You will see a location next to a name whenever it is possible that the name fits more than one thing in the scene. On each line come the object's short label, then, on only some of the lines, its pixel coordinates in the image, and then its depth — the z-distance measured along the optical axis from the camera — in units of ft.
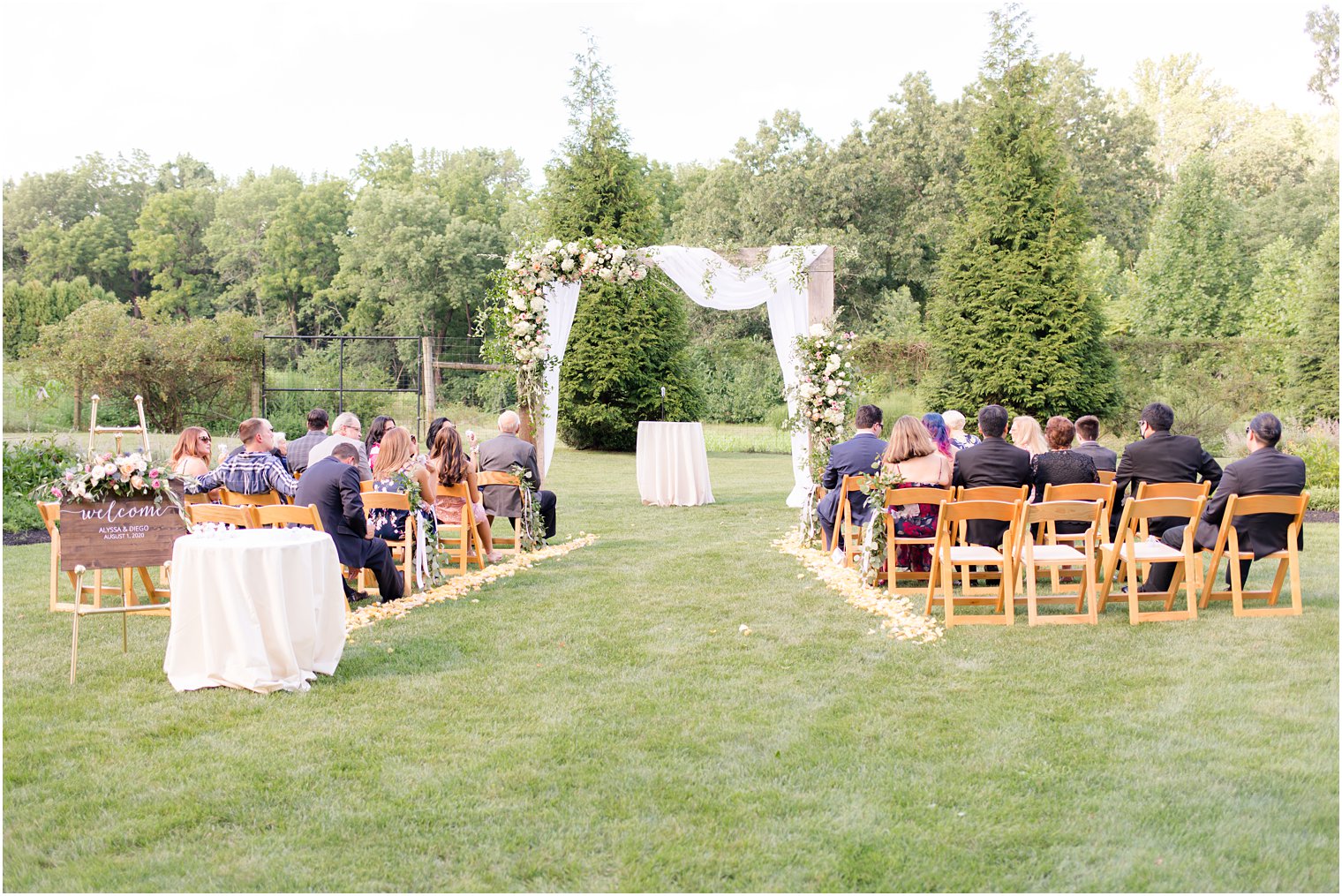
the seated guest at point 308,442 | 30.45
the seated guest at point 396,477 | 26.21
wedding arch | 40.27
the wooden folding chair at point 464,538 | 28.96
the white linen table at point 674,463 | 45.29
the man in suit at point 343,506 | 23.53
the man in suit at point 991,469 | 24.75
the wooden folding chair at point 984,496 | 22.68
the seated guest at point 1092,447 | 27.48
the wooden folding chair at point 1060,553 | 21.29
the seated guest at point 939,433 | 29.86
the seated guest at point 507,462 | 33.22
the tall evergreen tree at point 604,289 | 78.07
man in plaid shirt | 24.72
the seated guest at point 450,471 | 28.81
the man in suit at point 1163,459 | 24.70
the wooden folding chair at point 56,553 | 21.72
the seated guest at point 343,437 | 27.55
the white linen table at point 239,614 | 17.33
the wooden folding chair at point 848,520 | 28.55
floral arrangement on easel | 18.04
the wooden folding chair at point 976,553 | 21.22
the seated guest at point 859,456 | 28.48
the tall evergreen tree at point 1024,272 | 63.05
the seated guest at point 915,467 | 25.44
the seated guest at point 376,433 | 31.61
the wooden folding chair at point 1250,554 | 21.17
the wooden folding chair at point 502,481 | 32.65
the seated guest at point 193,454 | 25.16
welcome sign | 18.13
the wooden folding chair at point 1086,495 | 22.89
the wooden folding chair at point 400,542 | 24.94
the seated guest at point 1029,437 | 28.76
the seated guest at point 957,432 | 31.01
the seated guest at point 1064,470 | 25.23
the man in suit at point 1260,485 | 21.89
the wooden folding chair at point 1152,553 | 21.47
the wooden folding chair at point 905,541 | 24.50
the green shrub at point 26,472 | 37.70
